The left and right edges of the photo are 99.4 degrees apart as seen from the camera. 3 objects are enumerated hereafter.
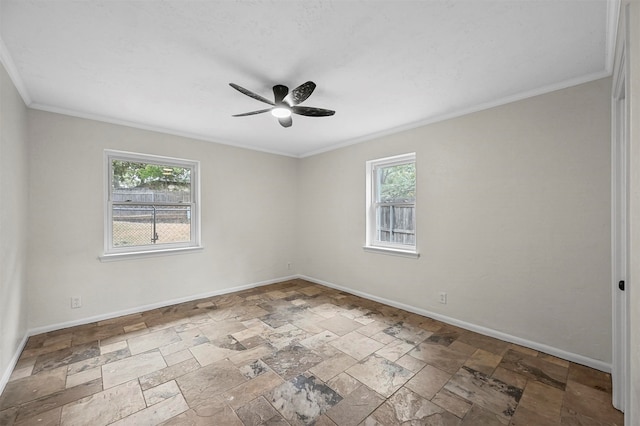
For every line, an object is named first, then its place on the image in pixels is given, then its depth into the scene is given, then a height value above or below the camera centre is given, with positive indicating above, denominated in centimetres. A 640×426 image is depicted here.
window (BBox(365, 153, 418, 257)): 373 +11
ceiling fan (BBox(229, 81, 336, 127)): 216 +96
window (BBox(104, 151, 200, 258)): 347 +11
